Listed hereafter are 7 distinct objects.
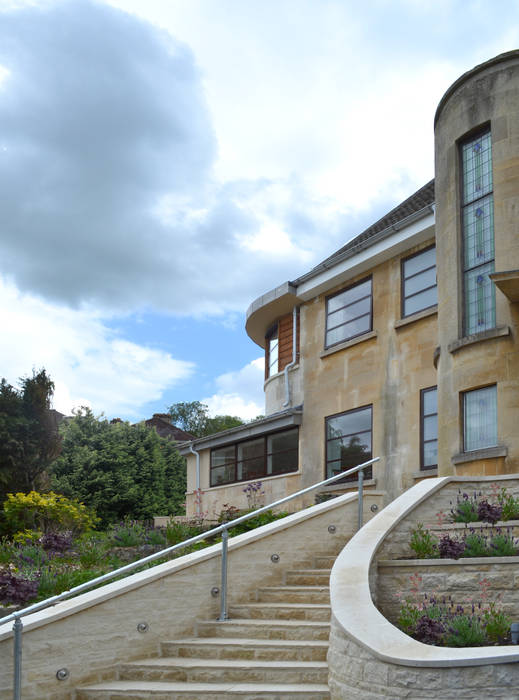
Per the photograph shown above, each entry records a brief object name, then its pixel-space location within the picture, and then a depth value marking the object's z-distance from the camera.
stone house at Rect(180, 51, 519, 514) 12.01
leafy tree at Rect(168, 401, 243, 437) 73.88
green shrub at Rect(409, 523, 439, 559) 8.82
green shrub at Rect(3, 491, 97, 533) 18.12
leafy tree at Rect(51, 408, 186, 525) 29.42
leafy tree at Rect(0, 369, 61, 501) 21.84
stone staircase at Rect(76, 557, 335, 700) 7.57
